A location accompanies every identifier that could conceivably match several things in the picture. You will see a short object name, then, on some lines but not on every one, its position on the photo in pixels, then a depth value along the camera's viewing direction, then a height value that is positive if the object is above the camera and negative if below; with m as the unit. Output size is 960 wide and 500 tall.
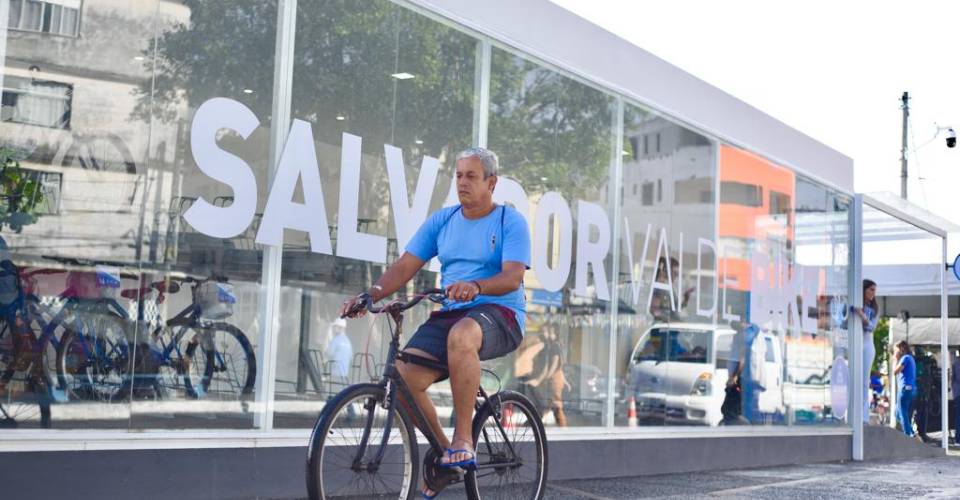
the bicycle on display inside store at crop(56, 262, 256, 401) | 5.68 -0.06
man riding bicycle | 5.06 +0.29
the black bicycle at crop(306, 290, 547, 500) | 4.61 -0.41
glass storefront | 5.58 +0.81
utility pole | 40.31 +7.55
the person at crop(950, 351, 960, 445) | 20.56 -0.20
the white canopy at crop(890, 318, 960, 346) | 23.89 +0.86
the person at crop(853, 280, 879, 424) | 14.04 +0.56
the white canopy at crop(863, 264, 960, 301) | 16.95 +1.35
